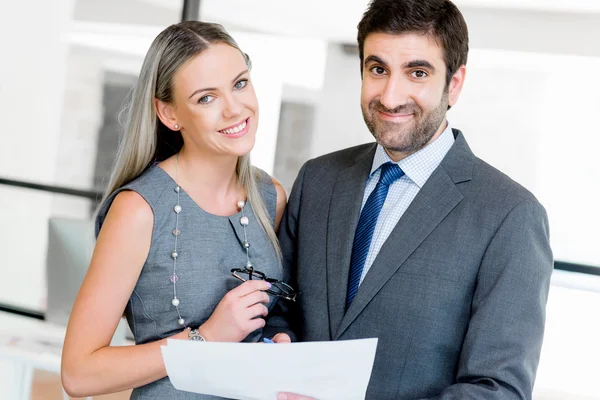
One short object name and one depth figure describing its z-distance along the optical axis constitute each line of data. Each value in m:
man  1.54
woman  1.67
